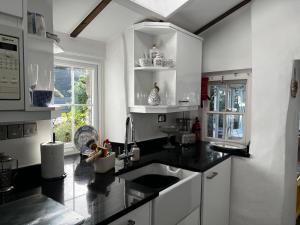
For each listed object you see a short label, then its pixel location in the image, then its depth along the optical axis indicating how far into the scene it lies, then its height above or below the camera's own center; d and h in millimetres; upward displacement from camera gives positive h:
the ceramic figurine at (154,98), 2006 +86
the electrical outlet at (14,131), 1325 -150
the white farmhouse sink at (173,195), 1281 -578
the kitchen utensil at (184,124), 2633 -202
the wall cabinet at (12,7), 854 +403
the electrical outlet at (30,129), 1399 -145
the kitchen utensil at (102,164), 1493 -393
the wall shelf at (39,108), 958 -5
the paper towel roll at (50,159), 1362 -327
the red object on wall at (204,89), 2602 +221
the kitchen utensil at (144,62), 1951 +408
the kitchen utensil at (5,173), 1183 -363
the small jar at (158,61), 1964 +417
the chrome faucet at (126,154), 1811 -395
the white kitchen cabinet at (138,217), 1036 -555
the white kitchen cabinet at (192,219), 1521 -816
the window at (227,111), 2451 -43
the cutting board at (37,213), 902 -470
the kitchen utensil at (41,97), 1038 +48
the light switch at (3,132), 1289 -150
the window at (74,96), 1921 +99
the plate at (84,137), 1793 -251
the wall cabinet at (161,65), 1979 +394
